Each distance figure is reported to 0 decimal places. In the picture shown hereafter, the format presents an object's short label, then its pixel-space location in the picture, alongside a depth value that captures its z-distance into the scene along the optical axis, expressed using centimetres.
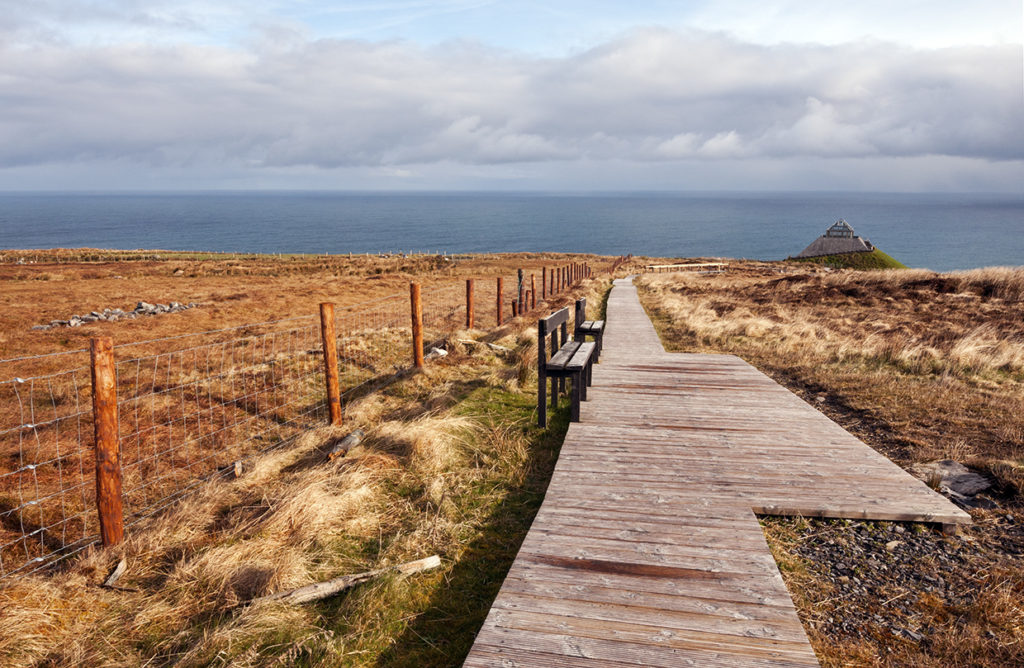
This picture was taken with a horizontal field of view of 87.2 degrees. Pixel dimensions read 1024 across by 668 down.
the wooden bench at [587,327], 917
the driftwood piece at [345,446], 617
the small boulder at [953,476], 529
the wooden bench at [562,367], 661
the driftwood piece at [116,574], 406
